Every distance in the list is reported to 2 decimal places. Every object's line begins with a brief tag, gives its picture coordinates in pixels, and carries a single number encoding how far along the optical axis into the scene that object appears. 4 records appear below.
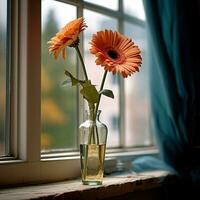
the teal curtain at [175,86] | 1.71
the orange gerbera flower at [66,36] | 1.33
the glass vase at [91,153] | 1.37
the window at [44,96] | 1.38
